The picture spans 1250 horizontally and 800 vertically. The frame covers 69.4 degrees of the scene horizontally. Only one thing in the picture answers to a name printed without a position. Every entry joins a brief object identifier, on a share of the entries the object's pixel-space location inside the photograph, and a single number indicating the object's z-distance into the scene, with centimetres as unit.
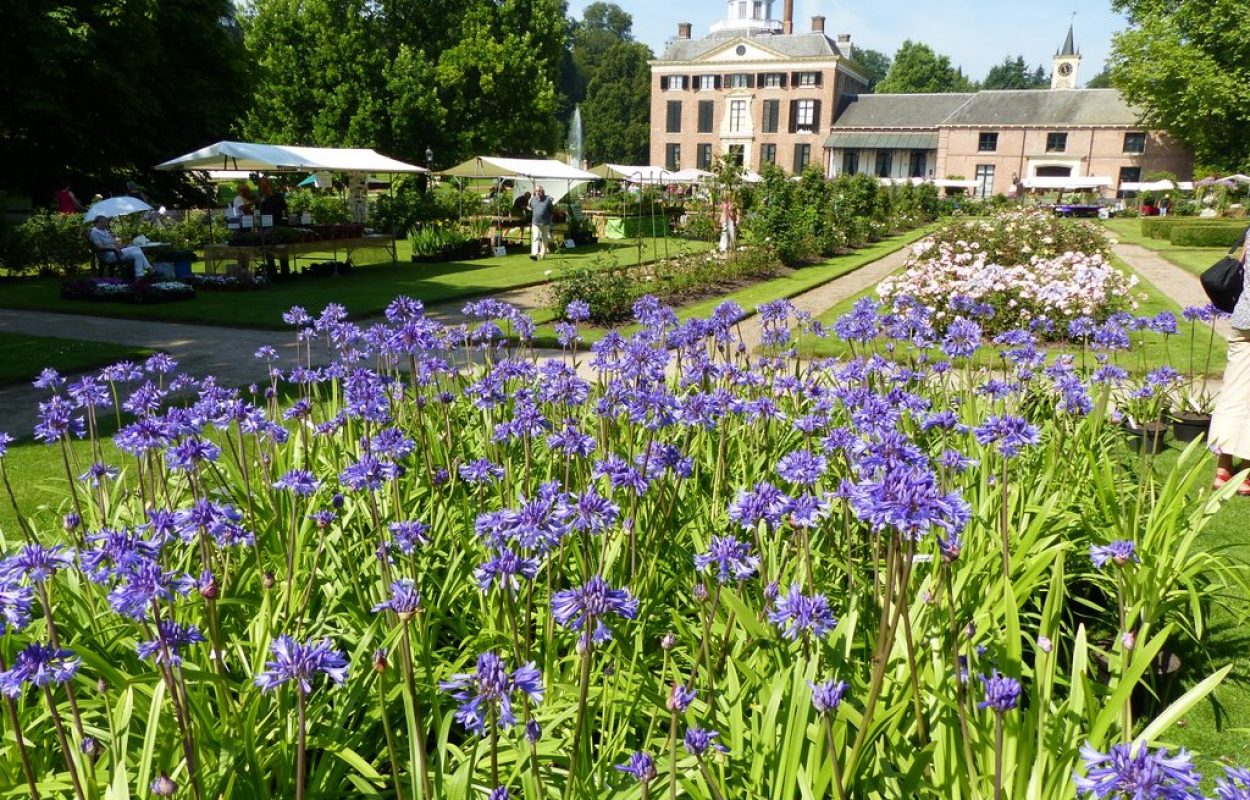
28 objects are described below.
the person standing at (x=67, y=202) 1875
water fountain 4482
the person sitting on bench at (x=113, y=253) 1557
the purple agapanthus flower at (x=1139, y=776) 138
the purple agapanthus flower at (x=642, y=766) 175
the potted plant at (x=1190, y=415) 688
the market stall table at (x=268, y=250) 1638
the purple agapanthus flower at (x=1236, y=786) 144
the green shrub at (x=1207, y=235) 2844
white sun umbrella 1602
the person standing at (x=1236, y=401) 562
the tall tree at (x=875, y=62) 15112
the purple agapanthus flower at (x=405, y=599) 197
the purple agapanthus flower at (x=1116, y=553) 243
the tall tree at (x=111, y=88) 1745
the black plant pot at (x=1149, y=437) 643
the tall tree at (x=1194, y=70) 4162
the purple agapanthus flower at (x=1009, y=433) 289
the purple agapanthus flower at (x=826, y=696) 173
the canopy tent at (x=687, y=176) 3450
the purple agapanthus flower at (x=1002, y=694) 175
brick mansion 5922
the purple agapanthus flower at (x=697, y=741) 179
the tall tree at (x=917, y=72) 9244
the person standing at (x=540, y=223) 2127
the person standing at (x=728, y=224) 2130
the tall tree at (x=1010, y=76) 13250
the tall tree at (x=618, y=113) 8581
